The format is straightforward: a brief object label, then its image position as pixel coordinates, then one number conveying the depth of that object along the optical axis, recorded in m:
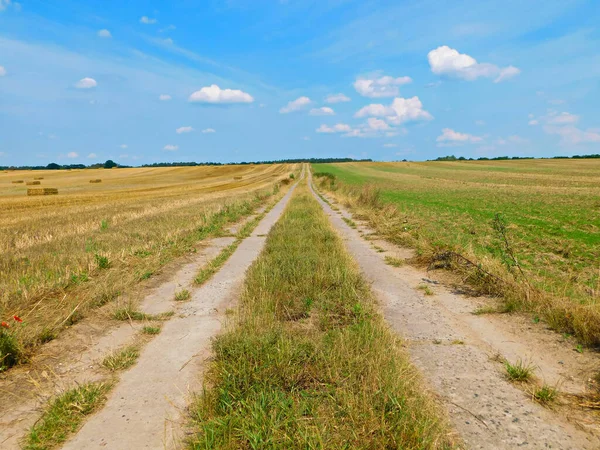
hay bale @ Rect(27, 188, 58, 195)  35.28
